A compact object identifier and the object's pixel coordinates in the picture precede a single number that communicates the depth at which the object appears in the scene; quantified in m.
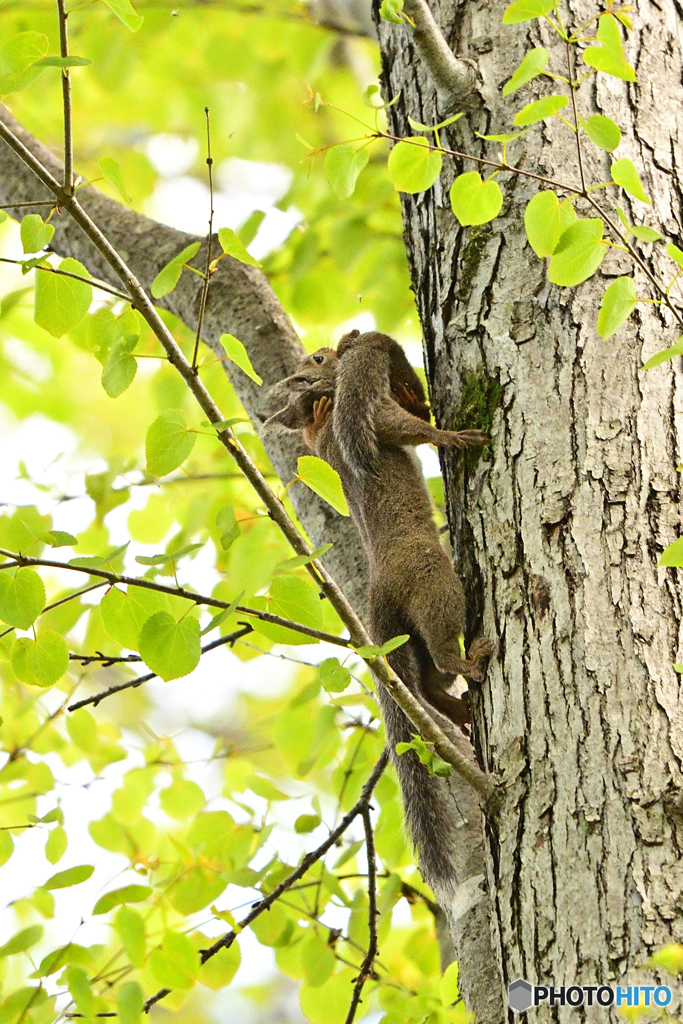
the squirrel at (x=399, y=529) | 10.29
